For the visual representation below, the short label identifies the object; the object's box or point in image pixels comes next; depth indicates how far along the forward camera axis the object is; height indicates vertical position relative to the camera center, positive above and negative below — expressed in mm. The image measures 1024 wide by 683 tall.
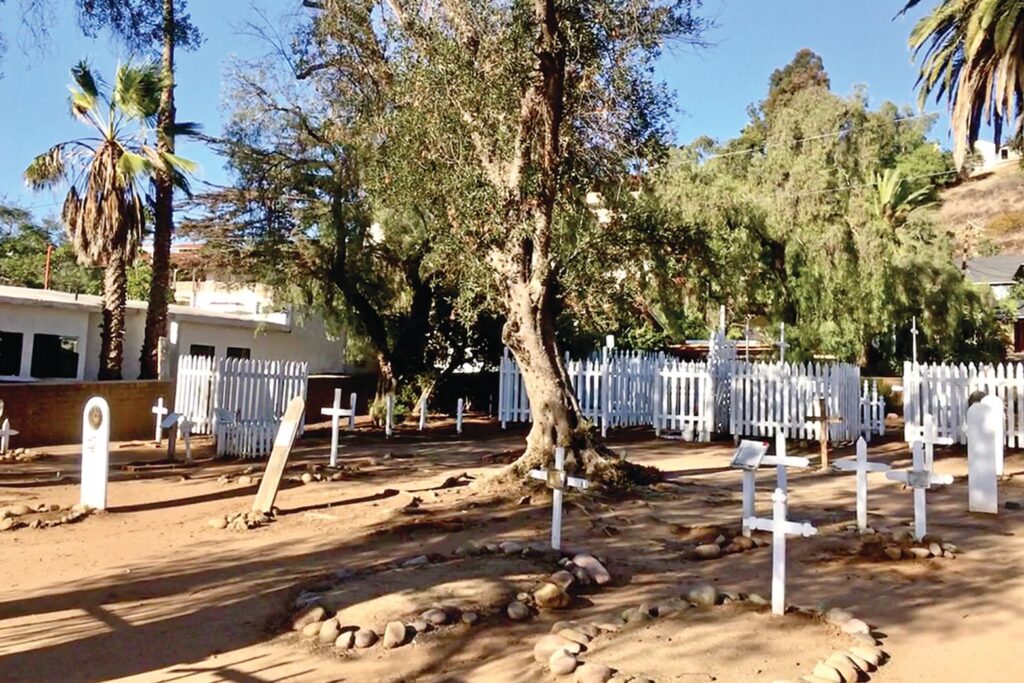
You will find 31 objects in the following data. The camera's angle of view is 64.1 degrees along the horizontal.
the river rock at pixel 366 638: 5297 -1564
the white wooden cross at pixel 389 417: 18438 -410
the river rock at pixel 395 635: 5254 -1526
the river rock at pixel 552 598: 5918 -1417
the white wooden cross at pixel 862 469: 8073 -576
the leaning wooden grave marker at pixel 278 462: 9445 -779
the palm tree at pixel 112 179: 17094 +4429
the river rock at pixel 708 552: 7355 -1314
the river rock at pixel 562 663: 4688 -1503
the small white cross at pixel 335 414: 13055 -272
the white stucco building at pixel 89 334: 20109 +1616
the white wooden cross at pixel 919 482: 7297 -630
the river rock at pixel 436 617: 5535 -1477
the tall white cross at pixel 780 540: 5629 -917
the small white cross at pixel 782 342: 22131 +1848
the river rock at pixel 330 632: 5406 -1555
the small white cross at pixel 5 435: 13562 -753
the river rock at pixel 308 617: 5688 -1542
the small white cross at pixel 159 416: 14352 -420
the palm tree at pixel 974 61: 15367 +7158
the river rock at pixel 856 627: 5262 -1404
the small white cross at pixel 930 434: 9141 -247
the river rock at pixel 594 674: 4508 -1496
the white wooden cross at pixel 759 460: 6922 -448
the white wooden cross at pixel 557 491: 7293 -787
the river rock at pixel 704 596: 5863 -1366
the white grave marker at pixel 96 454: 9586 -734
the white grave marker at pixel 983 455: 8891 -461
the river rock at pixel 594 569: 6516 -1334
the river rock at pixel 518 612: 5699 -1468
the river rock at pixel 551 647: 4961 -1494
